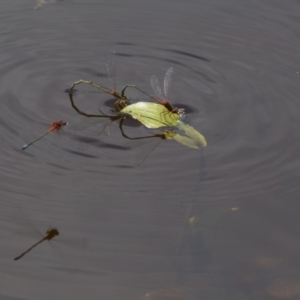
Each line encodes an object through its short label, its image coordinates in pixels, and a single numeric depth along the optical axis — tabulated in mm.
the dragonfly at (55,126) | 4214
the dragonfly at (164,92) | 4471
